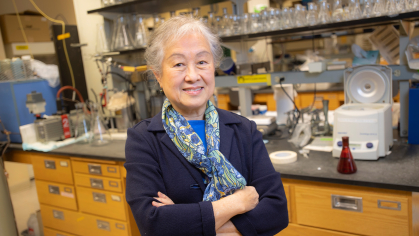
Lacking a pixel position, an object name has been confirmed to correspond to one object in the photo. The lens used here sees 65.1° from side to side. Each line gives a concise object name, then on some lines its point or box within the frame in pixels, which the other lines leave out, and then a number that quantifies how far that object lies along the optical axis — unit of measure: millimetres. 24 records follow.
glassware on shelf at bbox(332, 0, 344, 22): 2078
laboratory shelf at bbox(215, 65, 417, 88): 2008
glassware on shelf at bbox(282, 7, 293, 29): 2254
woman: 1101
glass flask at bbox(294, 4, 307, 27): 2211
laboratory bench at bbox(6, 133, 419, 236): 1518
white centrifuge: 1791
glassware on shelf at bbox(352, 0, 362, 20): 2023
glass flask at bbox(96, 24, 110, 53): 3061
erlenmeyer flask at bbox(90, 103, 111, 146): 2748
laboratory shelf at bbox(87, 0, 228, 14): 2760
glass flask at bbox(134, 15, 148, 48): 2904
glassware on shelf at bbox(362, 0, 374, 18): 1985
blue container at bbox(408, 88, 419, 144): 1945
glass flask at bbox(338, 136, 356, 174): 1624
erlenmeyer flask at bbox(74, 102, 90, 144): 2834
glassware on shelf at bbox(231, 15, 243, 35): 2496
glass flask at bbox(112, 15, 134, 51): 2992
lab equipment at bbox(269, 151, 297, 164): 1866
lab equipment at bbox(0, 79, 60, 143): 2898
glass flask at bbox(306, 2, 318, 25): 2166
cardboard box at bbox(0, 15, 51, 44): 3574
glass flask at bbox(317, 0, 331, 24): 2131
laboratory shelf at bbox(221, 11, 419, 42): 1874
